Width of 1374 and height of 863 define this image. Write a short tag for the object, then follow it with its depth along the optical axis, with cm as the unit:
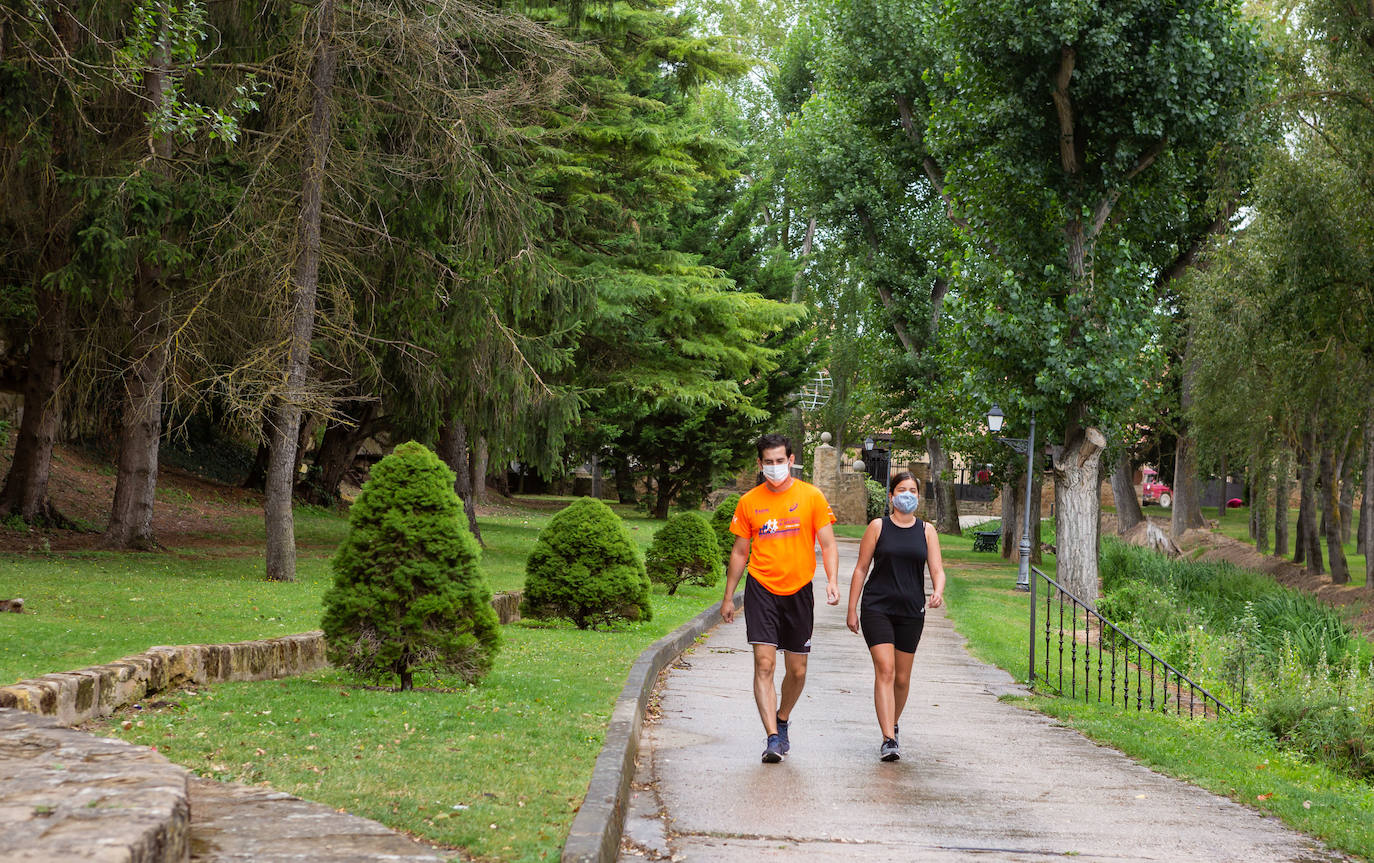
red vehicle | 7225
